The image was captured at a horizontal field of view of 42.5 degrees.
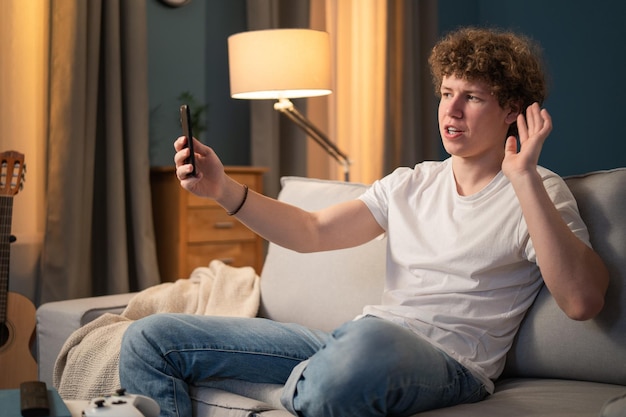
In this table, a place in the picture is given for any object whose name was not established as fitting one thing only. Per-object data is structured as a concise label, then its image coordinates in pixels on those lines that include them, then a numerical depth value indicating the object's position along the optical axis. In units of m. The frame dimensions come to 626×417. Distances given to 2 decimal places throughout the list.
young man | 1.42
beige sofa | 1.53
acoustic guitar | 2.78
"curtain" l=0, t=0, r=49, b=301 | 3.24
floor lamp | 2.99
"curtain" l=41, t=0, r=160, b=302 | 3.28
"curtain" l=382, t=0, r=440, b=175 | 4.84
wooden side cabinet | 3.48
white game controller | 1.16
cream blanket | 1.92
